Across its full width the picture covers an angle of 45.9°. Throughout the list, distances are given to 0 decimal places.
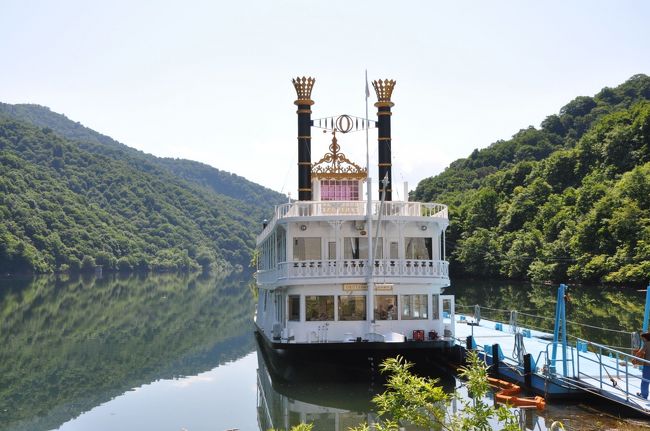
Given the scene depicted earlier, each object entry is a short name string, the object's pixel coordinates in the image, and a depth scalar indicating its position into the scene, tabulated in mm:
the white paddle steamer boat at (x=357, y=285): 21500
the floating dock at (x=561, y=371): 16797
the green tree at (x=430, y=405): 8445
